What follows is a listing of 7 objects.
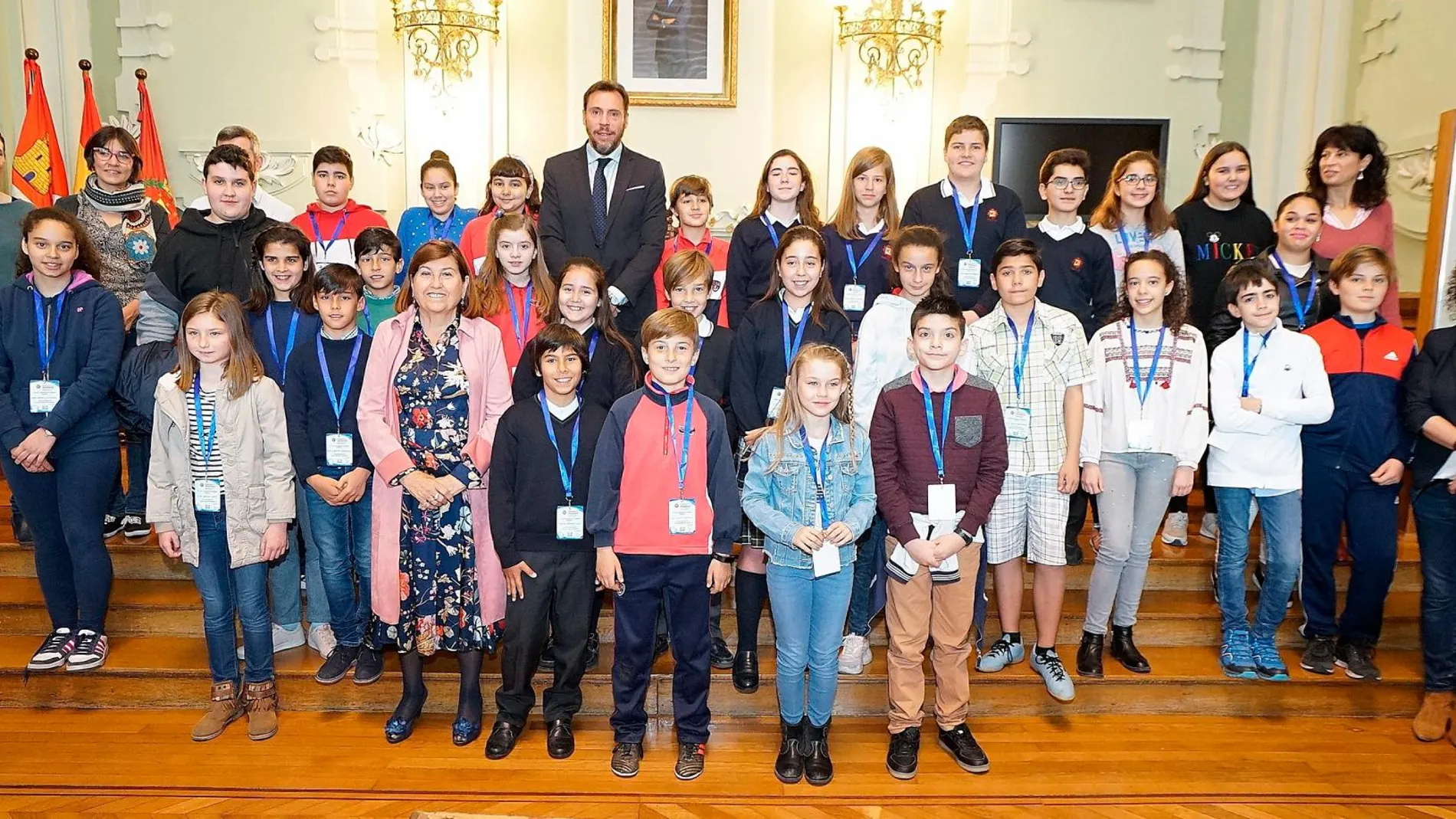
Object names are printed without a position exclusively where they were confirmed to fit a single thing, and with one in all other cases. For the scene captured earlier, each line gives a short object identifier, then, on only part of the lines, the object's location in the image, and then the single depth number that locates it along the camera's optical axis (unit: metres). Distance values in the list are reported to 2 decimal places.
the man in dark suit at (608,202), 3.80
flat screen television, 6.51
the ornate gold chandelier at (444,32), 6.11
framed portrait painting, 6.35
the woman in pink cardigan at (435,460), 2.93
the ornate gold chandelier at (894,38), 6.21
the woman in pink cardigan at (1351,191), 3.77
